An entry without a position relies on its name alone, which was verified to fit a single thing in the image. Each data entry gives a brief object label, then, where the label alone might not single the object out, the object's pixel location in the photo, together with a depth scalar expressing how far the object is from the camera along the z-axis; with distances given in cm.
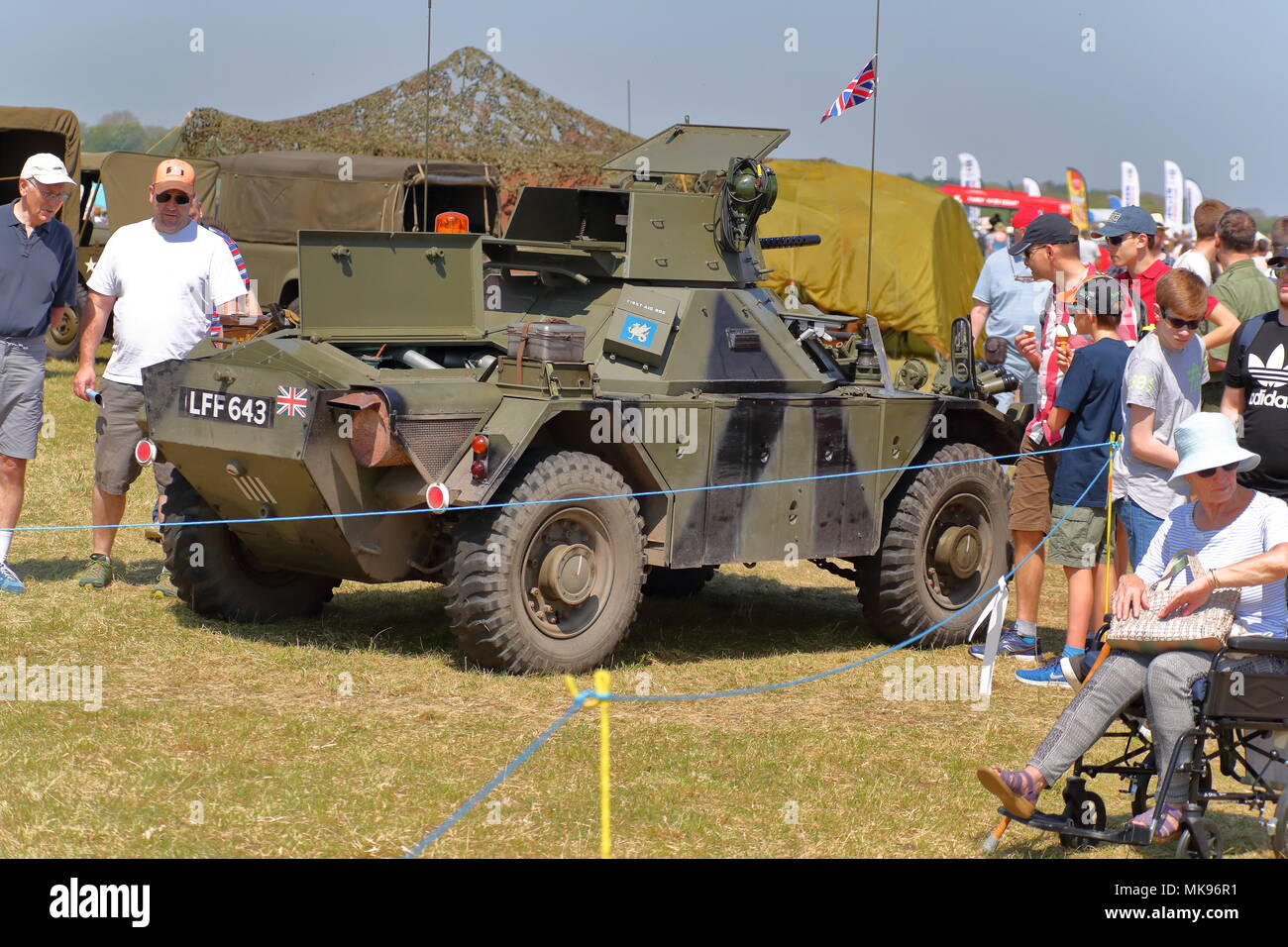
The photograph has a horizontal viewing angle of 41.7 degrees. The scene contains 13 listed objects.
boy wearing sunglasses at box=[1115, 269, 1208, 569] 721
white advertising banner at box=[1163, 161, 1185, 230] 4366
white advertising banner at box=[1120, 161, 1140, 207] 4125
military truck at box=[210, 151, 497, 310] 1862
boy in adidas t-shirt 702
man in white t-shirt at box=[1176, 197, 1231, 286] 1011
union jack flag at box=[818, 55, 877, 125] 1085
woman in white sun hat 541
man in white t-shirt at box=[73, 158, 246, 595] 917
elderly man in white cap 909
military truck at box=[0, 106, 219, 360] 1783
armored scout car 757
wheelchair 530
